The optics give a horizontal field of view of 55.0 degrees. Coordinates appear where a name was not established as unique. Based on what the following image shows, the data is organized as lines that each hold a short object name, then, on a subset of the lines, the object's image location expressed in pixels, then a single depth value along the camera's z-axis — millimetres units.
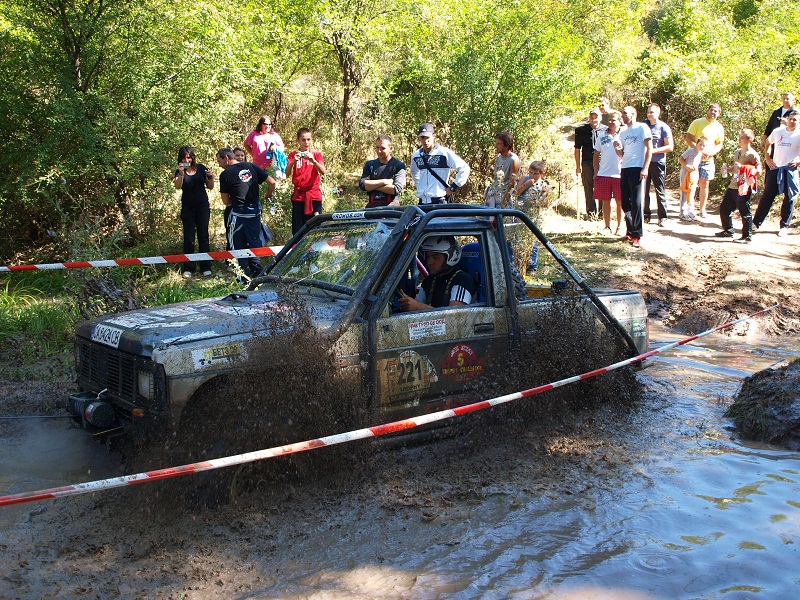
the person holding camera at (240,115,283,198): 11000
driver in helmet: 5391
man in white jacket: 9711
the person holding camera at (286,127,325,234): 9828
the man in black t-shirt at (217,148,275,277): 9281
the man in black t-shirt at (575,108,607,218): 13625
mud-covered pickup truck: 4199
